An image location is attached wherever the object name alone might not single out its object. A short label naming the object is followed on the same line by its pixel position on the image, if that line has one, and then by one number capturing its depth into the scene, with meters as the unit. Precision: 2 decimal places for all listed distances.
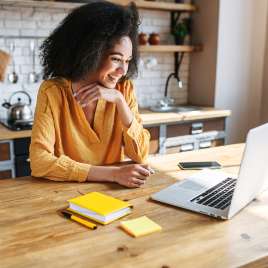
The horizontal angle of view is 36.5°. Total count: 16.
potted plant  3.79
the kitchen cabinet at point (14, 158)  2.58
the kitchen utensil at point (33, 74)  3.17
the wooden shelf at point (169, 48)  3.52
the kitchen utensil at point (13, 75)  3.10
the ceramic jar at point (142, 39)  3.54
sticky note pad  1.12
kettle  2.85
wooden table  0.97
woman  1.74
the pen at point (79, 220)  1.15
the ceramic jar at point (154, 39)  3.64
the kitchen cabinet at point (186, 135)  3.22
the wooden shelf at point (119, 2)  2.84
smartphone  1.73
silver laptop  1.17
